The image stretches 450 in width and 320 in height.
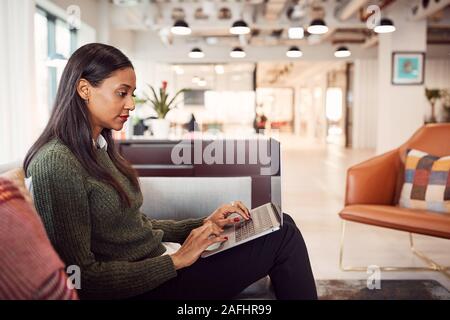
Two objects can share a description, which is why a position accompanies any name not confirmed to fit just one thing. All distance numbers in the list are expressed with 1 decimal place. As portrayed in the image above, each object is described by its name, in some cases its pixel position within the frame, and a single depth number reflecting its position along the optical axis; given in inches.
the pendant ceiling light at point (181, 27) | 272.9
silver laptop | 49.8
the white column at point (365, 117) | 534.9
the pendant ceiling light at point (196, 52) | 412.2
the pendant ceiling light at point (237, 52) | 409.7
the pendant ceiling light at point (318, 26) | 262.7
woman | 42.5
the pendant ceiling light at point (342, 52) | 426.8
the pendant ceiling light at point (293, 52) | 412.4
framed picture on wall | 316.8
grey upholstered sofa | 79.4
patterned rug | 94.1
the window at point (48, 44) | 258.0
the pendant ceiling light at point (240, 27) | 275.0
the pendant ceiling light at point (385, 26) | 261.9
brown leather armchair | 97.0
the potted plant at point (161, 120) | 167.2
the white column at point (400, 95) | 318.0
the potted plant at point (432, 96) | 496.1
